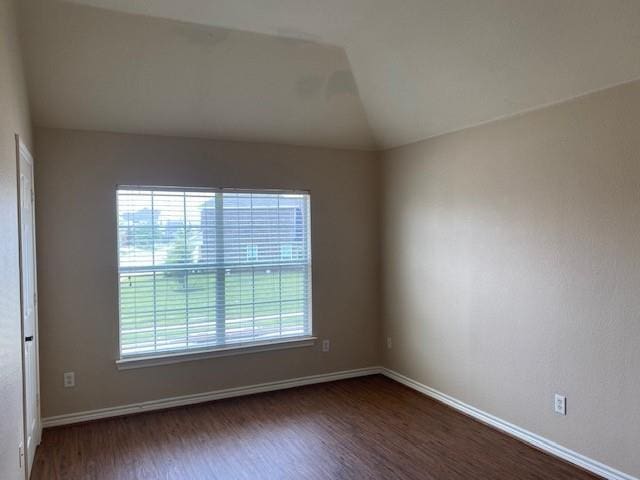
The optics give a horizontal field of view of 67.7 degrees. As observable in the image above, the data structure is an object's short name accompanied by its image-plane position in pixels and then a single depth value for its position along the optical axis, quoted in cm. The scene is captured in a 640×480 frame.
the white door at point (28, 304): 273
